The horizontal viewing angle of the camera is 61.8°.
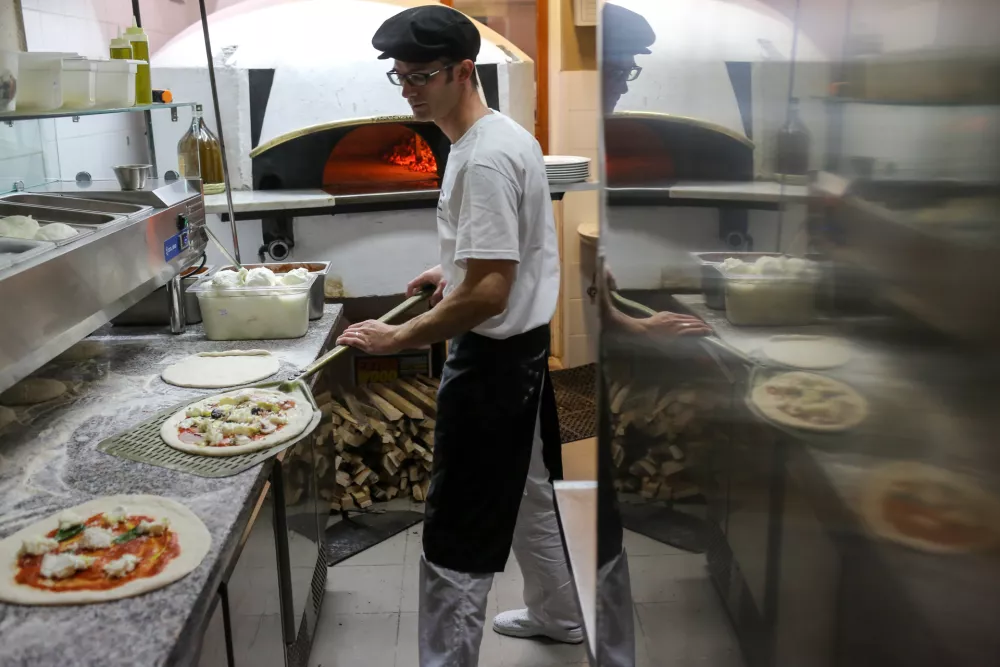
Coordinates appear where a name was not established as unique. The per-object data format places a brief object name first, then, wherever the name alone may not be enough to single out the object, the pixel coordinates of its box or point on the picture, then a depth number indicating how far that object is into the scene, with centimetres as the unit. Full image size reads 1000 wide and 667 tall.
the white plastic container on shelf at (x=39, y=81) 181
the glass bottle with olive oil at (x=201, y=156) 303
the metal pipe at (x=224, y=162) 263
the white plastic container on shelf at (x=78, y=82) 198
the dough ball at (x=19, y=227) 177
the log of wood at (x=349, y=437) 336
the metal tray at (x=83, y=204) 223
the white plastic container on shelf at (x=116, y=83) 215
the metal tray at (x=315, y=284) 262
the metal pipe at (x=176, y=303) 249
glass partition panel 23
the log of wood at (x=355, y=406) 343
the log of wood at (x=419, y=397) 353
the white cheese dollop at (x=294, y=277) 256
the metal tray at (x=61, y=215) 207
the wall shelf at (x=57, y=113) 173
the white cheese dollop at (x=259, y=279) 249
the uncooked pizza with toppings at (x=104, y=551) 121
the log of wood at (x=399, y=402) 345
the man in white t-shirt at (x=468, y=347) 202
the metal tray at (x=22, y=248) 162
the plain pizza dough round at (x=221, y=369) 212
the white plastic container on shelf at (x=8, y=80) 169
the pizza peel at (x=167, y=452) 164
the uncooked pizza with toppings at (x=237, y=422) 174
